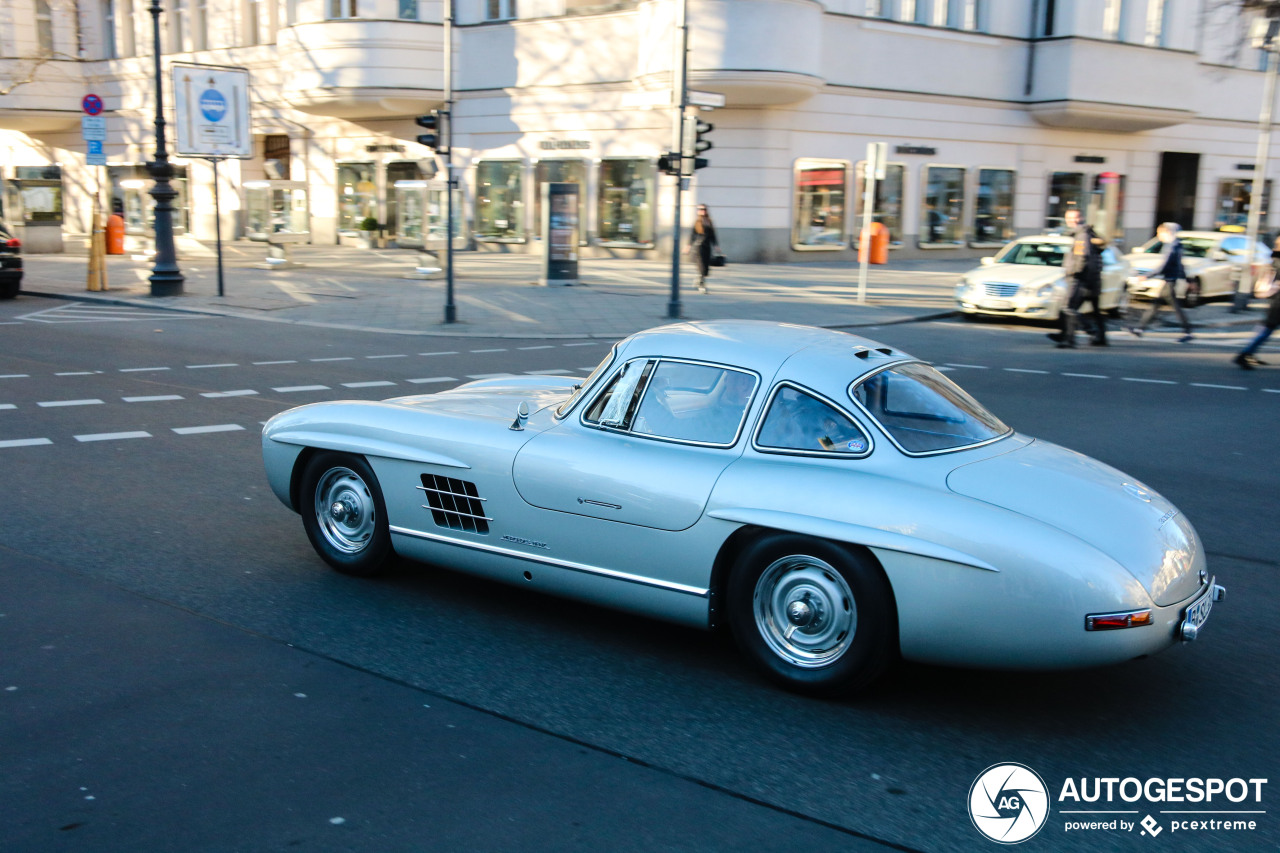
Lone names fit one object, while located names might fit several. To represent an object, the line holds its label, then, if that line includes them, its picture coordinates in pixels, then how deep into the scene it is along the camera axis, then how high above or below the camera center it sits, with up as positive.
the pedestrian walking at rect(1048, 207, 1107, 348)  15.45 -0.36
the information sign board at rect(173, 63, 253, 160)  21.84 +2.13
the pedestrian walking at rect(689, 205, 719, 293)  22.06 -0.13
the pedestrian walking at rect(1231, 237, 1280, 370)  13.89 -0.98
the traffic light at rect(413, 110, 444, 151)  17.16 +1.55
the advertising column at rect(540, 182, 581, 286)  23.52 +0.00
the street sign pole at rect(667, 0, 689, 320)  17.95 +1.55
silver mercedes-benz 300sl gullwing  3.99 -1.06
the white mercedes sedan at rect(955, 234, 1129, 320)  18.50 -0.57
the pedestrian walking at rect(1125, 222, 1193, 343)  17.95 -0.31
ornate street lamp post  20.56 -0.04
